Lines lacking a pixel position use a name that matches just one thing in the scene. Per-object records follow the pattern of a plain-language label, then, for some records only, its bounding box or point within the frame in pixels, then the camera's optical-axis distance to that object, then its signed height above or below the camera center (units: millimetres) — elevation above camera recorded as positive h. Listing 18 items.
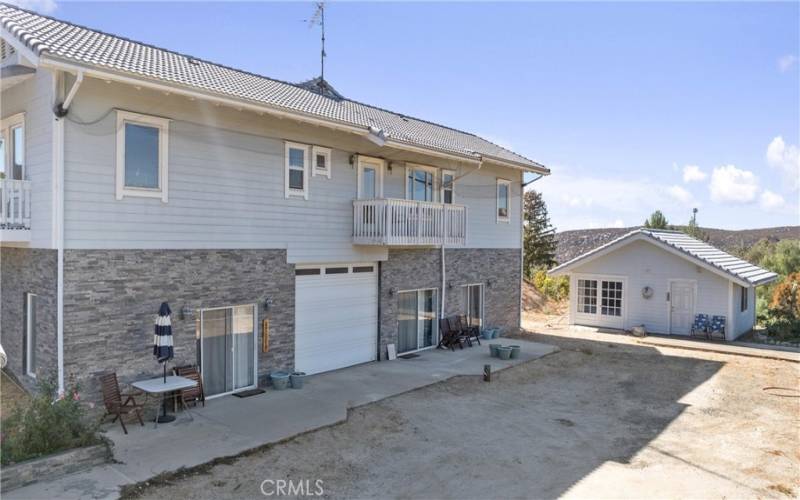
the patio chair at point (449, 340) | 17266 -2840
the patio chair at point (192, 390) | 10266 -2725
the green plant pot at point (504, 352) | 15836 -2941
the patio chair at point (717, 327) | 19656 -2694
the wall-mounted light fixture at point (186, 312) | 10398 -1228
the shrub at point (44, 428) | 7293 -2558
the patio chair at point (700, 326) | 19969 -2684
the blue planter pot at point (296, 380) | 12039 -2906
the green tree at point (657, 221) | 44259 +2664
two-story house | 8977 +701
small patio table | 9109 -2355
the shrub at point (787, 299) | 20641 -1849
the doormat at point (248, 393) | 11336 -3054
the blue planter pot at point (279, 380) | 11891 -2891
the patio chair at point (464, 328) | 17781 -2560
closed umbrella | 9180 -1515
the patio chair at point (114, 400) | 8914 -2556
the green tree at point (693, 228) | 45281 +2163
